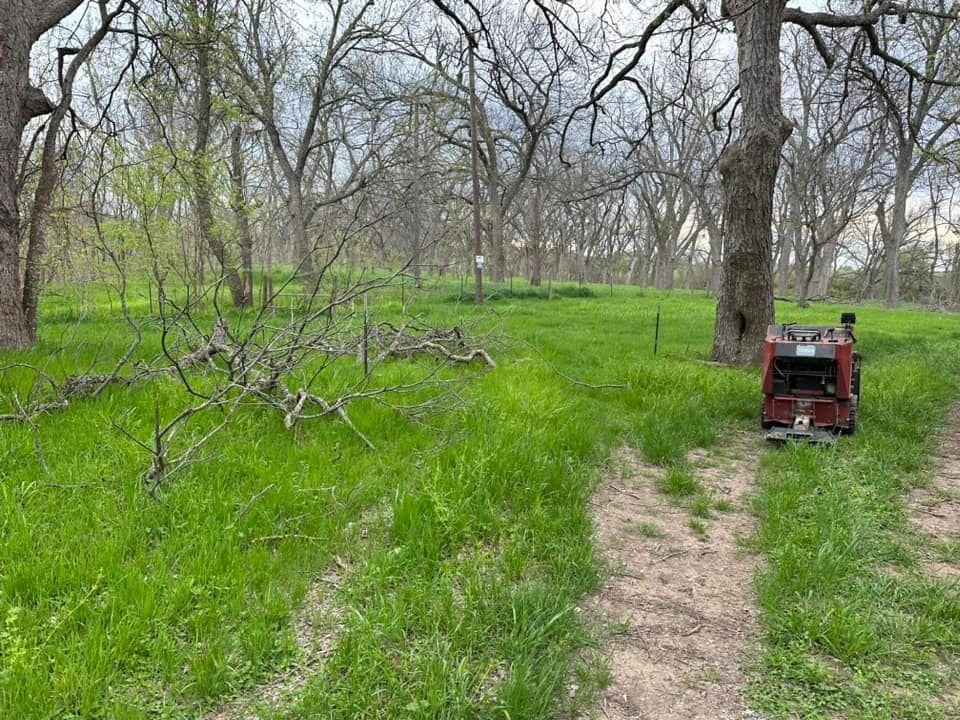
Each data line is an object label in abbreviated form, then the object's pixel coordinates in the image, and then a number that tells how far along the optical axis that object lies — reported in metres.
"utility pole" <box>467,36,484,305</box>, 15.27
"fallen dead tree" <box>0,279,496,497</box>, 3.94
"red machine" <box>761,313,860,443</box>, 5.15
